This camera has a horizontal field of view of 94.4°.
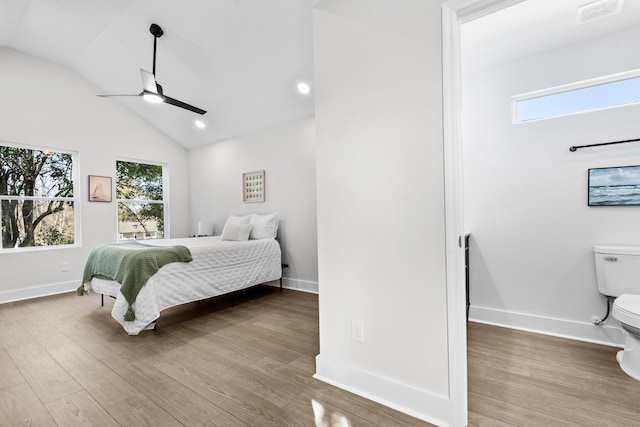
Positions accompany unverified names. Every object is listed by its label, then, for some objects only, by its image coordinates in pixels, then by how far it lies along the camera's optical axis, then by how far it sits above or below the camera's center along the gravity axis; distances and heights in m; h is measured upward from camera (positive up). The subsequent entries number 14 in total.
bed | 2.65 -0.69
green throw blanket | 2.62 -0.47
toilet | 1.83 -0.62
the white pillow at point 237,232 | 4.12 -0.28
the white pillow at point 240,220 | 4.53 -0.12
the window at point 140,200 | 4.92 +0.25
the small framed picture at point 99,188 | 4.47 +0.41
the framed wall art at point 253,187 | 4.66 +0.40
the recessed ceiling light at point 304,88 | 3.52 +1.48
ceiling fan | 2.89 +1.27
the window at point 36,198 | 3.89 +0.26
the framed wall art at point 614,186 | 2.25 +0.14
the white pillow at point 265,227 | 4.26 -0.23
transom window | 2.28 +0.89
